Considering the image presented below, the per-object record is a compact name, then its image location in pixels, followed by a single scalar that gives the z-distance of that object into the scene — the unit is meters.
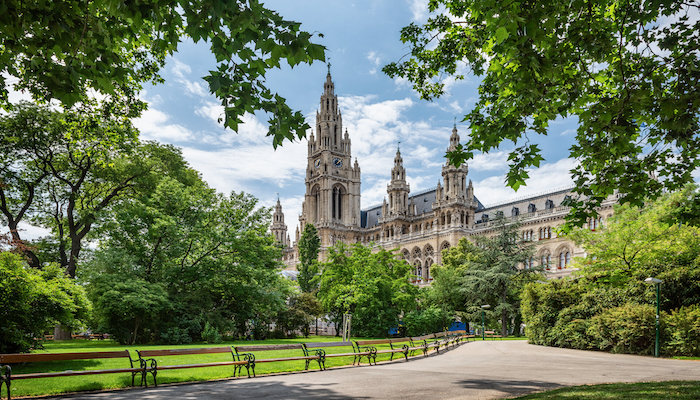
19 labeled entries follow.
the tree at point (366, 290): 29.41
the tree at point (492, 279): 36.34
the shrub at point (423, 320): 32.56
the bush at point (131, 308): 19.98
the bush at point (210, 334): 23.41
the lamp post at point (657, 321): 17.49
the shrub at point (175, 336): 22.33
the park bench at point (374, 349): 14.66
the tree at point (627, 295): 18.44
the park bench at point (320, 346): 12.82
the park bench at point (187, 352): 9.84
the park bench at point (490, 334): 36.72
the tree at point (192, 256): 22.75
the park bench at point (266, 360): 11.25
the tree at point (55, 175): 24.74
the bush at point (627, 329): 18.44
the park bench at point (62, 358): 8.12
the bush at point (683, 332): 16.84
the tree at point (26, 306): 11.47
